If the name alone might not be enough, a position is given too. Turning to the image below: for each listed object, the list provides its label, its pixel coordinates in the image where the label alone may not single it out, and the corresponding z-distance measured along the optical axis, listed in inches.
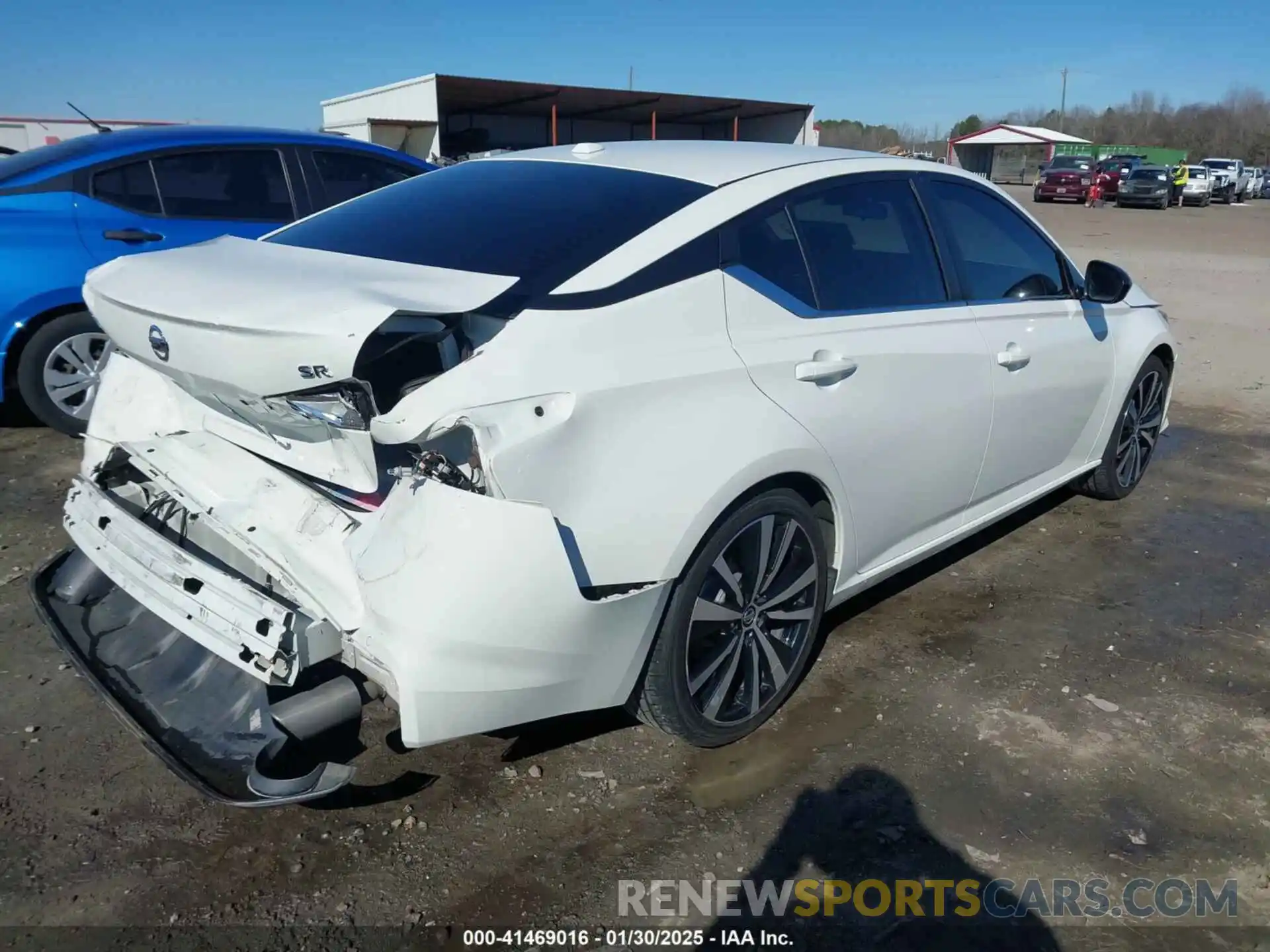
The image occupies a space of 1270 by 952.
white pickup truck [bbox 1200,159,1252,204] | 1536.7
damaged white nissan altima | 85.7
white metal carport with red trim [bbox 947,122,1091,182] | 2143.2
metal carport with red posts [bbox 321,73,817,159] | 1072.2
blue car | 203.6
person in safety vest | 1409.9
